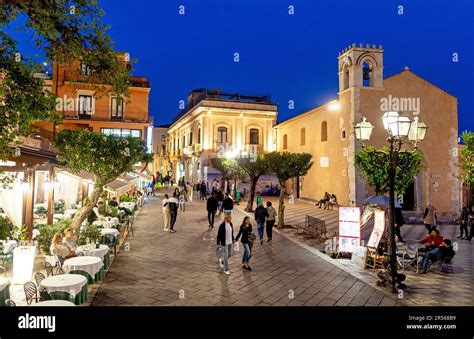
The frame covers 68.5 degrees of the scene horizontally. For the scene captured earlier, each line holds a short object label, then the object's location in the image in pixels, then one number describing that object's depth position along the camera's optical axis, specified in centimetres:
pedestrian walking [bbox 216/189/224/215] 2055
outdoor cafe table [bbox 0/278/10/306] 575
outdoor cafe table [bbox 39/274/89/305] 584
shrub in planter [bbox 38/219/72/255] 955
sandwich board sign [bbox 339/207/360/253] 1061
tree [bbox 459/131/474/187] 1461
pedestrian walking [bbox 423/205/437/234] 1384
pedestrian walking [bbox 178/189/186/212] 2131
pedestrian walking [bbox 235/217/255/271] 916
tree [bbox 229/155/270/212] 1958
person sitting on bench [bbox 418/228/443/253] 938
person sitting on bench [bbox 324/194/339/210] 2417
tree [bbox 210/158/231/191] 3002
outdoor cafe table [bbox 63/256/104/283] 728
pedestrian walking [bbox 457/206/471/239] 1455
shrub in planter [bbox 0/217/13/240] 699
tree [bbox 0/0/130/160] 523
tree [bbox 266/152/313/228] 1645
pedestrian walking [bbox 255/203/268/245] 1278
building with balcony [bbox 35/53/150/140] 2867
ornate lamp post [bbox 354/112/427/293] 756
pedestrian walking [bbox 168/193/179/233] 1448
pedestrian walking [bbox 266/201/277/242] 1286
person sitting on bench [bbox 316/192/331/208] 2459
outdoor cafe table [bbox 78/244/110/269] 845
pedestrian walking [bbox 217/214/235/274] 871
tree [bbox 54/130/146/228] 1022
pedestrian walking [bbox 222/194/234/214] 1580
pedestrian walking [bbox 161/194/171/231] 1455
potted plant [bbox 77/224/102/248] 972
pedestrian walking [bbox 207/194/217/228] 1541
